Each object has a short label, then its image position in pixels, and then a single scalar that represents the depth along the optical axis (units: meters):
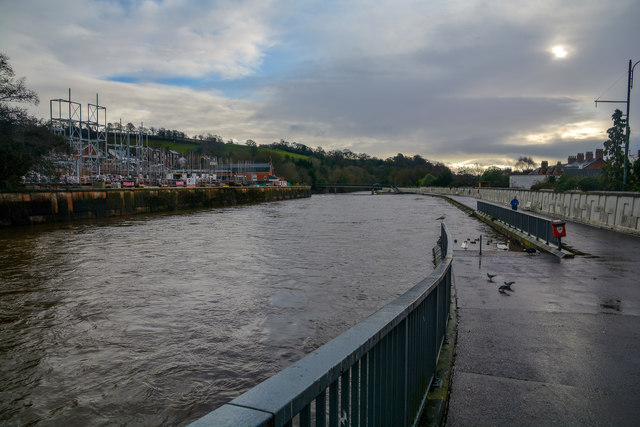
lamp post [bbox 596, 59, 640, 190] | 27.61
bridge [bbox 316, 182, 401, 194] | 171.50
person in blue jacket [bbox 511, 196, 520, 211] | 30.09
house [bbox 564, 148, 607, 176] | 96.44
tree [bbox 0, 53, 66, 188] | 29.07
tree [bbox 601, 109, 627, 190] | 48.16
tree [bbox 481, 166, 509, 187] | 138.12
